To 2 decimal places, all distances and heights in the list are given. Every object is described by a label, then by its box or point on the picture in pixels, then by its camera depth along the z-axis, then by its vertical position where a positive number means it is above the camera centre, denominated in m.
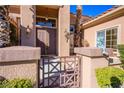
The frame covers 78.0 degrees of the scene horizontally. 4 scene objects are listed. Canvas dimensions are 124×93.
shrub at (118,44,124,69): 2.01 -0.15
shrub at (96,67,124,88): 1.70 -0.72
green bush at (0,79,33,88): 1.37 -0.69
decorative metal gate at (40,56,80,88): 2.25 -0.99
